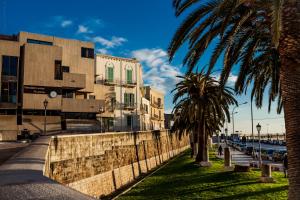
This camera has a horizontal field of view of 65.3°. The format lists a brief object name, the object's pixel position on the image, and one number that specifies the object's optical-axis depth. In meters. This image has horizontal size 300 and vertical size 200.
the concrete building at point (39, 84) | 29.19
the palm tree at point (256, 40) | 6.43
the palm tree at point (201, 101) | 21.60
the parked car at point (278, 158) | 30.09
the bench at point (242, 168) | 17.05
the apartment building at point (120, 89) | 37.15
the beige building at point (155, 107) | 53.84
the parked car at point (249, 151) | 40.51
